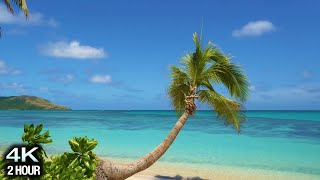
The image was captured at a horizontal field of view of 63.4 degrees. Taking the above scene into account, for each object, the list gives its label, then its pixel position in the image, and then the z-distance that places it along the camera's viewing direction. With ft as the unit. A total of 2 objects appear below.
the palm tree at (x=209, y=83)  20.01
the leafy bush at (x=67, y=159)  8.79
